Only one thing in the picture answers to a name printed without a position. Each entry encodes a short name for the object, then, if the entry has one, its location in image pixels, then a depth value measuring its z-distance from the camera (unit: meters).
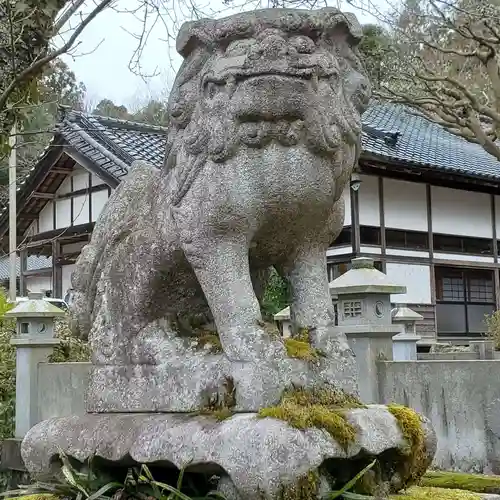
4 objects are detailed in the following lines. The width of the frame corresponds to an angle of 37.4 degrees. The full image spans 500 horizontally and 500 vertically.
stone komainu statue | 2.63
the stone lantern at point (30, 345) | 8.47
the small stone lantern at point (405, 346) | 9.45
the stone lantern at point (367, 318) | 6.46
